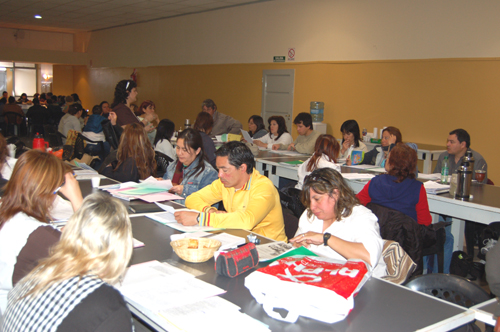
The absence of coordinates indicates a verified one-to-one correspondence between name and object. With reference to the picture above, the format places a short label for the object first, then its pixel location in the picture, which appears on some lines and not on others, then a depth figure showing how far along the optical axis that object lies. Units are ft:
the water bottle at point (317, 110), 26.07
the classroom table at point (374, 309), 4.50
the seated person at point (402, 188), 10.51
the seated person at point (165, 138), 16.87
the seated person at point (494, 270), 5.29
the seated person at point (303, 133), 19.56
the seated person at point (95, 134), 21.36
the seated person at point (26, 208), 5.47
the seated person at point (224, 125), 23.53
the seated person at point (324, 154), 13.66
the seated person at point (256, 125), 23.61
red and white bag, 4.48
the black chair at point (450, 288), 5.58
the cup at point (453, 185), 11.82
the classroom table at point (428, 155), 19.72
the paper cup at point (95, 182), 10.94
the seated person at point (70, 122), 30.09
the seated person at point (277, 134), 21.86
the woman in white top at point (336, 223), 6.40
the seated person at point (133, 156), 12.10
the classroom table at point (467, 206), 10.77
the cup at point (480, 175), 13.56
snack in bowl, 6.06
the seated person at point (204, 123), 17.70
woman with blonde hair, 3.50
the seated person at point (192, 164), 10.85
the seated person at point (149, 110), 24.21
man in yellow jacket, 8.23
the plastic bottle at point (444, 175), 13.23
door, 28.27
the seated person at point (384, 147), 17.06
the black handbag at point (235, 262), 5.59
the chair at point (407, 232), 8.74
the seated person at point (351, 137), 18.04
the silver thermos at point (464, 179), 11.45
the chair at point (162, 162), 15.16
